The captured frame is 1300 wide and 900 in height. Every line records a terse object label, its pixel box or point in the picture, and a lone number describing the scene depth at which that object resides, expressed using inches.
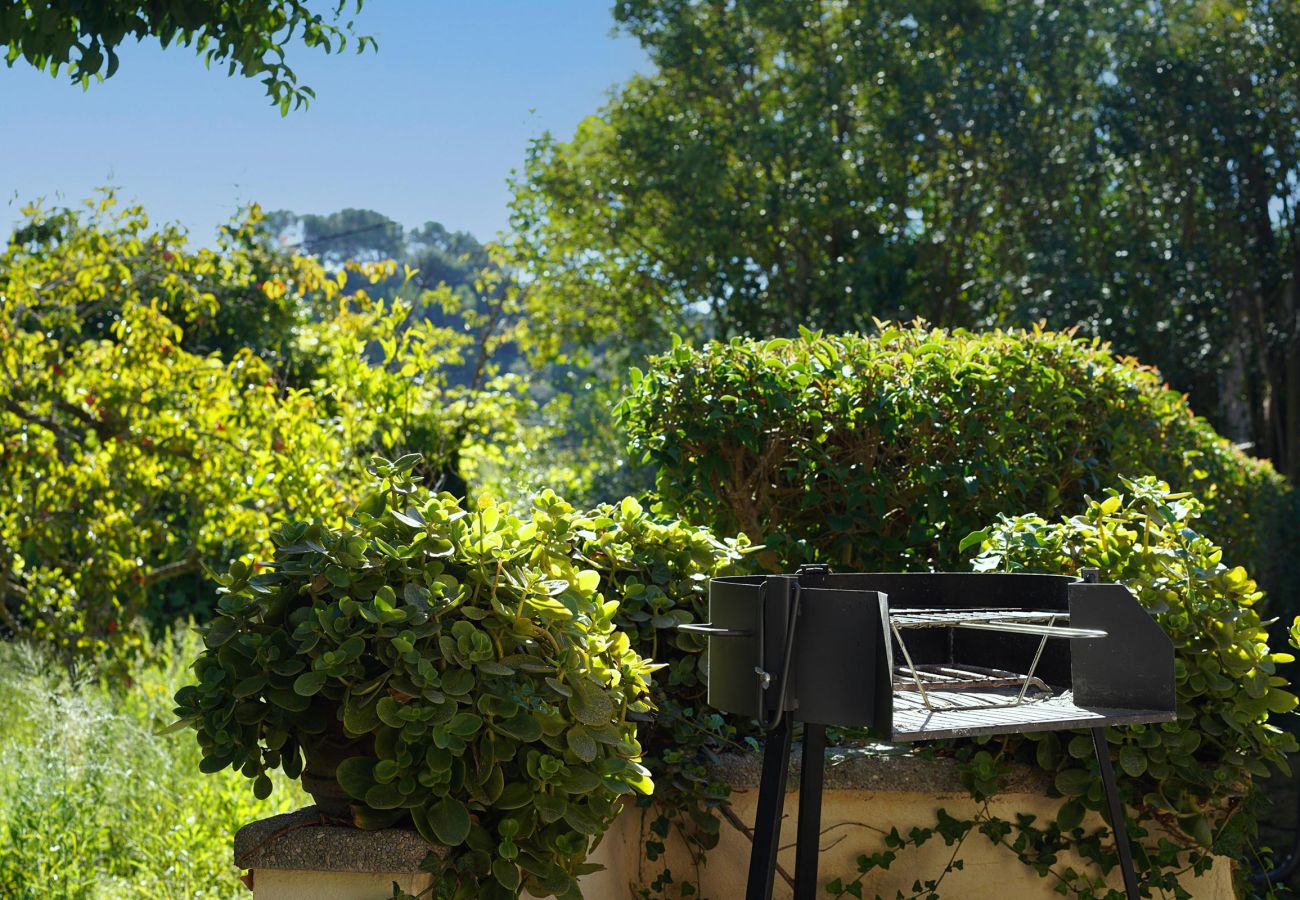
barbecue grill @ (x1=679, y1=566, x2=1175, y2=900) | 74.5
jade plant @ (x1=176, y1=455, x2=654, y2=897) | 78.5
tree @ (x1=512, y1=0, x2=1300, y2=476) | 603.2
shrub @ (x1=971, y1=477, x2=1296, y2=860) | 103.7
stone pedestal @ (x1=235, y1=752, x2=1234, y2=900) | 107.0
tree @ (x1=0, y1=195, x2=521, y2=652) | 232.5
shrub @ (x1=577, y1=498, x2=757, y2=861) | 107.7
